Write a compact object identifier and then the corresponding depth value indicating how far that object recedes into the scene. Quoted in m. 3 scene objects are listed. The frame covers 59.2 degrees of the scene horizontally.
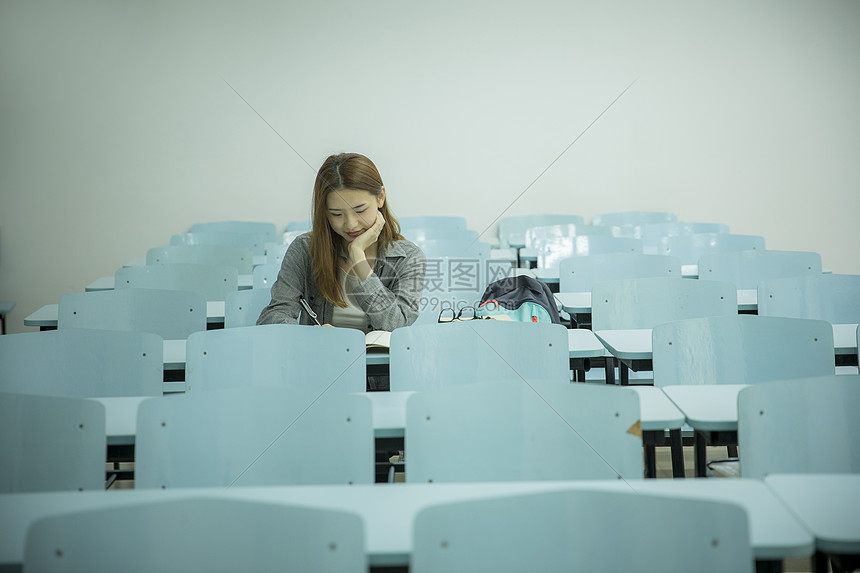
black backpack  2.61
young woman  2.41
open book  2.14
